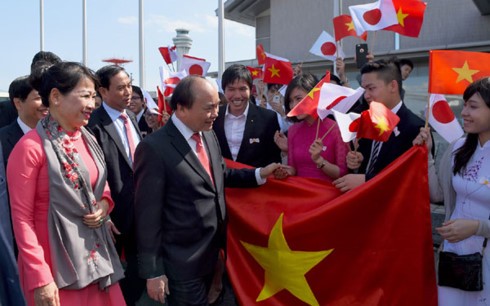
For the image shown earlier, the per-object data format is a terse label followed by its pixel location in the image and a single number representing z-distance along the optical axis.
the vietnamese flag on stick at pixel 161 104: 5.57
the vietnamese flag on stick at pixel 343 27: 5.94
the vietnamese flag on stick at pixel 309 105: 3.11
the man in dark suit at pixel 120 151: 3.24
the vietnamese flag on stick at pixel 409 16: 4.21
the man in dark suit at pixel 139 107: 6.59
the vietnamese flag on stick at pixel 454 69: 2.79
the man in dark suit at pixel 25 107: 3.23
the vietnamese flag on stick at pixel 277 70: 5.96
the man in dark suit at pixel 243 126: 3.78
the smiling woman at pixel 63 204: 2.18
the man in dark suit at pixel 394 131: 3.02
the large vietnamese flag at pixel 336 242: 2.86
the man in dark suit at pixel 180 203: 2.53
